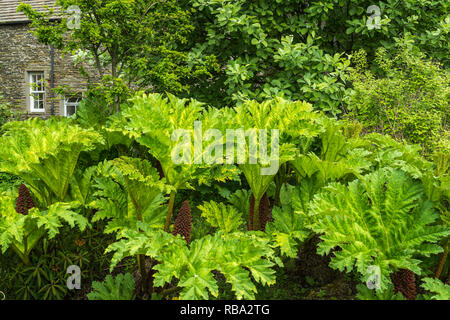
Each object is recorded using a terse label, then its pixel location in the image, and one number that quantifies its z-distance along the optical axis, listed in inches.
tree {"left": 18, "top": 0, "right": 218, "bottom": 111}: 208.5
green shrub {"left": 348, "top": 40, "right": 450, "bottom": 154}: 190.7
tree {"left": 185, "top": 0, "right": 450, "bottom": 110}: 227.6
